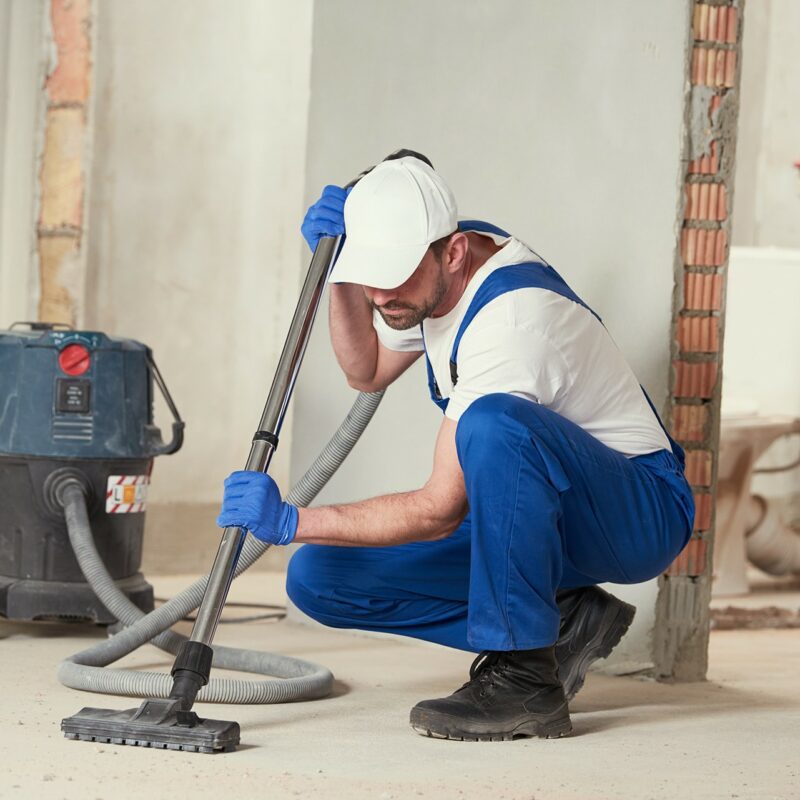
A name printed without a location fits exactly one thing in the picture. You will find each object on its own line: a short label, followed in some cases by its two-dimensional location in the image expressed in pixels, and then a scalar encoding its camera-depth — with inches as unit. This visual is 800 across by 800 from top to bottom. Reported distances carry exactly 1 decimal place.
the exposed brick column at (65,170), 293.8
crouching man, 153.3
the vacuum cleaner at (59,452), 224.2
